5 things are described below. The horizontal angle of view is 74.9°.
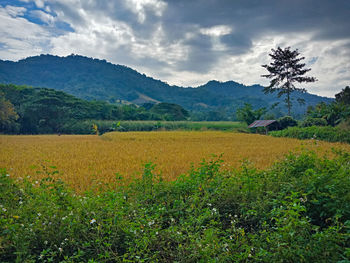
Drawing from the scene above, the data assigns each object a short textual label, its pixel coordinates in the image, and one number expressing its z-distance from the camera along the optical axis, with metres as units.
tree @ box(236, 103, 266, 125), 40.59
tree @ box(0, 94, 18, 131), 40.22
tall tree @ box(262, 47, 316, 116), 36.69
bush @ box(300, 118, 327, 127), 25.61
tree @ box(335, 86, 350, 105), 34.91
